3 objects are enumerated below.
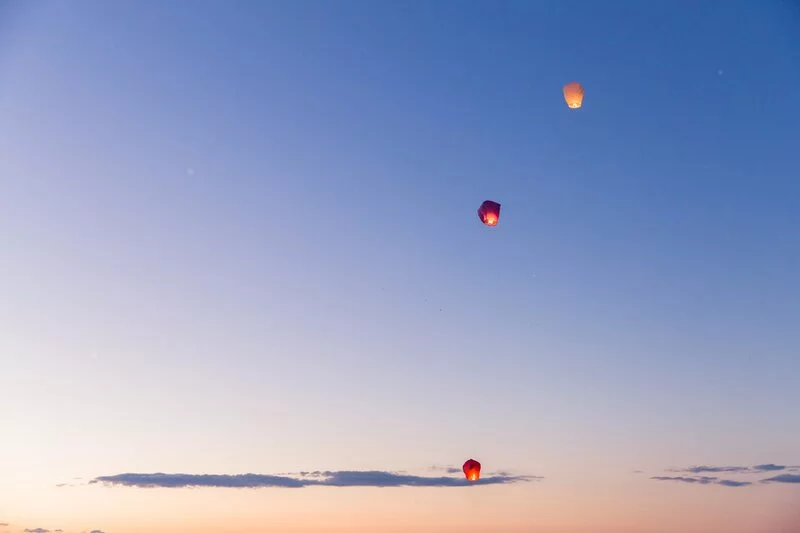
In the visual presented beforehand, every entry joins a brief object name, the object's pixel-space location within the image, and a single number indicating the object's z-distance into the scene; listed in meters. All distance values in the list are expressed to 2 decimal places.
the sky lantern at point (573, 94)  31.75
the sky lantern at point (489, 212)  33.81
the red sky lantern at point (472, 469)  34.02
